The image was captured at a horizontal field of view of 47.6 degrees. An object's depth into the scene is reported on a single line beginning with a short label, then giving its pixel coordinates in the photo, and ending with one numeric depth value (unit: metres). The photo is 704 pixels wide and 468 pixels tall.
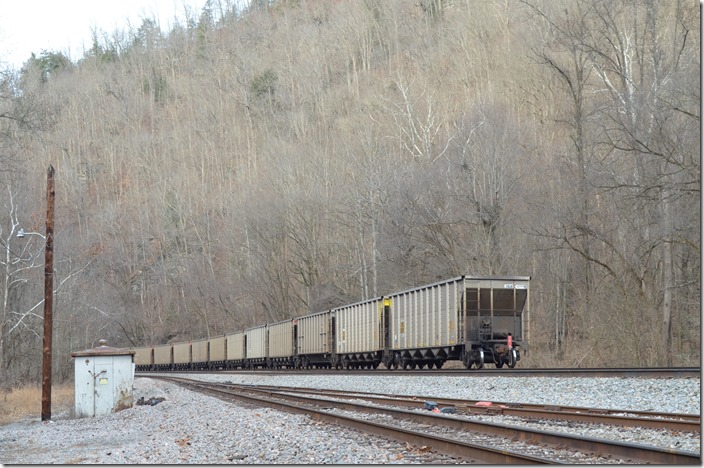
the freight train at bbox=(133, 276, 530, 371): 25.72
